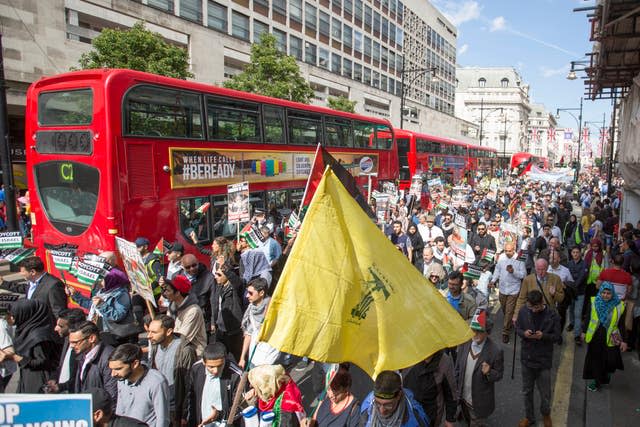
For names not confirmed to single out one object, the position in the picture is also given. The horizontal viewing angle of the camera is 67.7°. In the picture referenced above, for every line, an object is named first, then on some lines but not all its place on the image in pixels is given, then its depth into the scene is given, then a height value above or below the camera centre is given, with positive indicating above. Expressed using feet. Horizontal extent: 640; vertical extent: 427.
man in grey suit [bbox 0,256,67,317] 17.15 -4.55
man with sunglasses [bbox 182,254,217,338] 19.11 -4.87
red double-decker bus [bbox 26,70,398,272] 25.71 +0.43
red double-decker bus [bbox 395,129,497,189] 85.15 +1.06
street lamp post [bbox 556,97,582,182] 121.08 +12.25
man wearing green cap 14.30 -6.23
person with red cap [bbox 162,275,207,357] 15.40 -5.00
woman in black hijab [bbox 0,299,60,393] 14.05 -5.40
